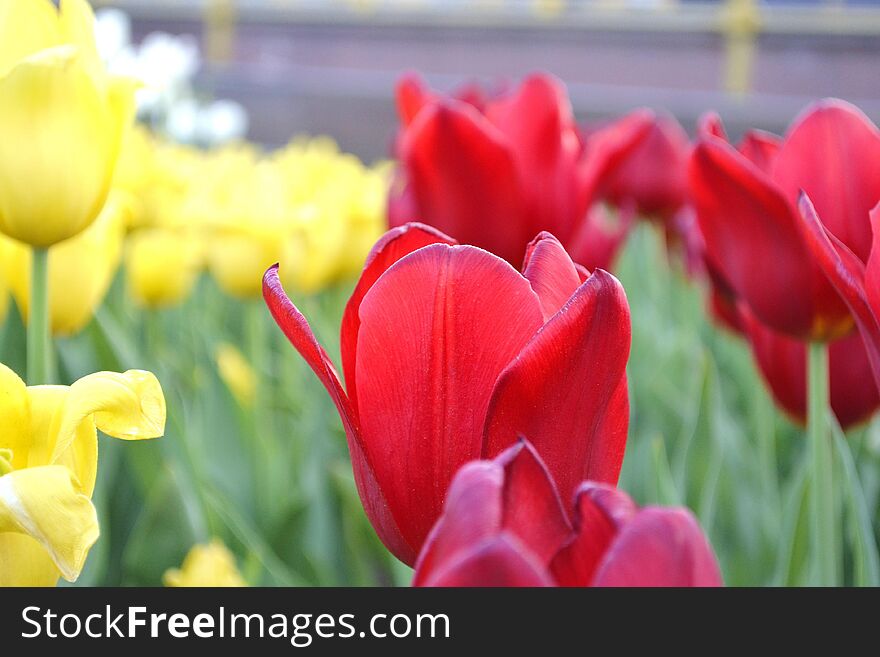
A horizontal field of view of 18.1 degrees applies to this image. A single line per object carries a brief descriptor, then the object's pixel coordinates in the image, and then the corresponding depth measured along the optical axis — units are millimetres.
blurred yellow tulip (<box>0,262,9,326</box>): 821
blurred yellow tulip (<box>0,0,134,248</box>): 559
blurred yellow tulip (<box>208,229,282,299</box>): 1242
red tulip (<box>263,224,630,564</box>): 454
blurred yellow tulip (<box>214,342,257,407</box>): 1278
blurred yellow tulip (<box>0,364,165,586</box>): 444
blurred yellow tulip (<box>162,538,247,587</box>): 631
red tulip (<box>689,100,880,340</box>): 577
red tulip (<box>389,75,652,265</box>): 813
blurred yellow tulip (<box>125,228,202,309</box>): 1341
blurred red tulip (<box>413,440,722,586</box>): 399
